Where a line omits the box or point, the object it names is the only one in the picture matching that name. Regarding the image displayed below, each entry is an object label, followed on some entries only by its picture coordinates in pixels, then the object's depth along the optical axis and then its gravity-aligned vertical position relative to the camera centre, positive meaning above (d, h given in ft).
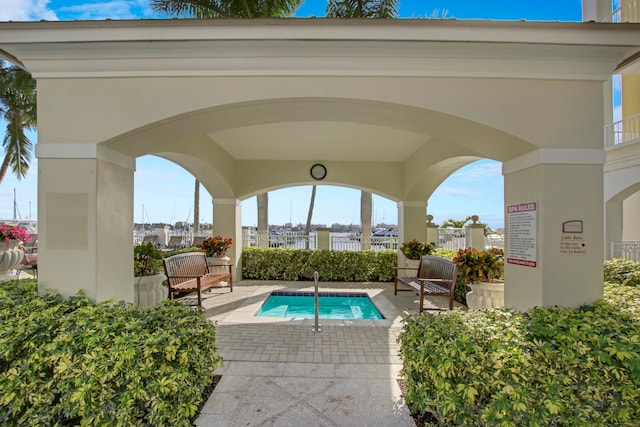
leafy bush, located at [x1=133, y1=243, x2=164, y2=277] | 16.51 -2.35
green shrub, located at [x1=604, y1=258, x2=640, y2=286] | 15.03 -2.85
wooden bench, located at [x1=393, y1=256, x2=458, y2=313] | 18.03 -3.98
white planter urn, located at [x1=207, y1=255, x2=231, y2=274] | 25.95 -3.84
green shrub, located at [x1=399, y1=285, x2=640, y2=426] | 6.67 -3.65
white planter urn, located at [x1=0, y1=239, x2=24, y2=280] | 23.62 -3.04
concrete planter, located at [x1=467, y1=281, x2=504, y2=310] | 15.83 -4.14
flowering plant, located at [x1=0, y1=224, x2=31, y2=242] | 23.72 -1.18
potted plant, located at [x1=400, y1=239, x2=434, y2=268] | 26.63 -2.83
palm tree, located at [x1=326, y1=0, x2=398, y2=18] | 28.12 +19.86
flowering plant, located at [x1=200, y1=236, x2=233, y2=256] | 26.35 -2.44
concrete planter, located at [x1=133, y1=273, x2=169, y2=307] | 16.07 -3.94
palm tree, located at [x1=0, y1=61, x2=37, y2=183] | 33.17 +13.70
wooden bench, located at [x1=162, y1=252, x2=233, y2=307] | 19.10 -3.89
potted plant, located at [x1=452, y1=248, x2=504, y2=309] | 16.02 -3.09
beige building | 9.98 +4.25
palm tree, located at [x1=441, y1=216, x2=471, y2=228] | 45.39 -0.67
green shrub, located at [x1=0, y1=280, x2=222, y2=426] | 7.16 -3.78
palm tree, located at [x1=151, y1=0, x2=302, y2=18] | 25.18 +18.17
